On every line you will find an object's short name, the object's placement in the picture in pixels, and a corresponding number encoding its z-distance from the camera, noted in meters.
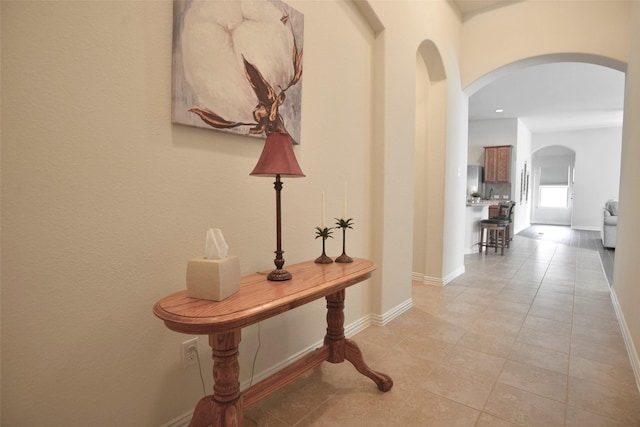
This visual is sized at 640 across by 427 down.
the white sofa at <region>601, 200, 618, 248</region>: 6.32
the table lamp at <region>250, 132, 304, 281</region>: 1.44
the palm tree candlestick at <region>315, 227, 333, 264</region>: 1.83
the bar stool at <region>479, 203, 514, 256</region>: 5.92
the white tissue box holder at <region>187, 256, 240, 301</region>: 1.19
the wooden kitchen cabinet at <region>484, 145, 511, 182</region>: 7.75
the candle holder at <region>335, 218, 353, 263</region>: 1.89
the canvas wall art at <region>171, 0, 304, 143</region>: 1.43
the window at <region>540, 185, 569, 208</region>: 11.91
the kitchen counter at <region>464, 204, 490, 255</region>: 5.79
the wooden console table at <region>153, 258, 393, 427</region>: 1.07
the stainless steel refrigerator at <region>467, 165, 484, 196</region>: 8.10
